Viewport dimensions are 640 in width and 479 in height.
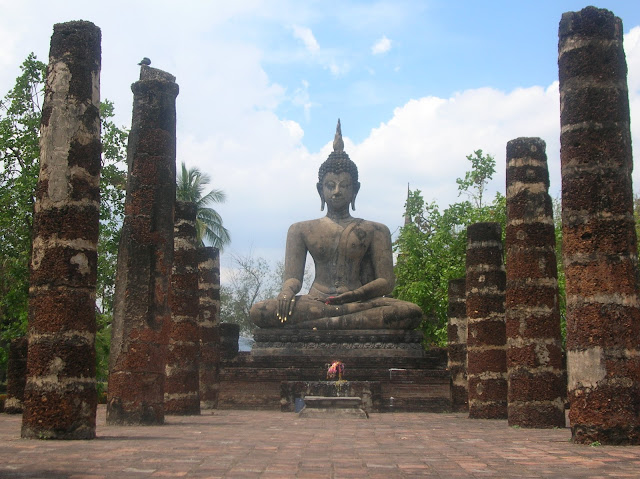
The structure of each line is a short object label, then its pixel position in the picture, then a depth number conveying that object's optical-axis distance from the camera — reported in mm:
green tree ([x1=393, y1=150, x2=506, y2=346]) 30781
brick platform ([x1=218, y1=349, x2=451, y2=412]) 17781
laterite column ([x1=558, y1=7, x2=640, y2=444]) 9438
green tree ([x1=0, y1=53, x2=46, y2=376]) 21891
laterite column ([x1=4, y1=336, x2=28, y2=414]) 15570
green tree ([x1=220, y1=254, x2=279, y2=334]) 49938
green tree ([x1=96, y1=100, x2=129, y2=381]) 23938
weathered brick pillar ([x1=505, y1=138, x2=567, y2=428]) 12664
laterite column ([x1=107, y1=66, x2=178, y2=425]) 11961
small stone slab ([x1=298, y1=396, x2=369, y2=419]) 14180
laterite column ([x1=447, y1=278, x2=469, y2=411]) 18734
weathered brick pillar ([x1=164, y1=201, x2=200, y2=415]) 15803
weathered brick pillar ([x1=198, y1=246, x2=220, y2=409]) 20234
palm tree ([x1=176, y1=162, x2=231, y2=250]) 38250
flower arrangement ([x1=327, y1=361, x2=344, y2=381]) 15531
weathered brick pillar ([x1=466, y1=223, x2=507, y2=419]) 15805
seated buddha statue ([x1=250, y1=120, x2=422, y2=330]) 19859
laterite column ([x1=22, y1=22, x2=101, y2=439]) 9602
